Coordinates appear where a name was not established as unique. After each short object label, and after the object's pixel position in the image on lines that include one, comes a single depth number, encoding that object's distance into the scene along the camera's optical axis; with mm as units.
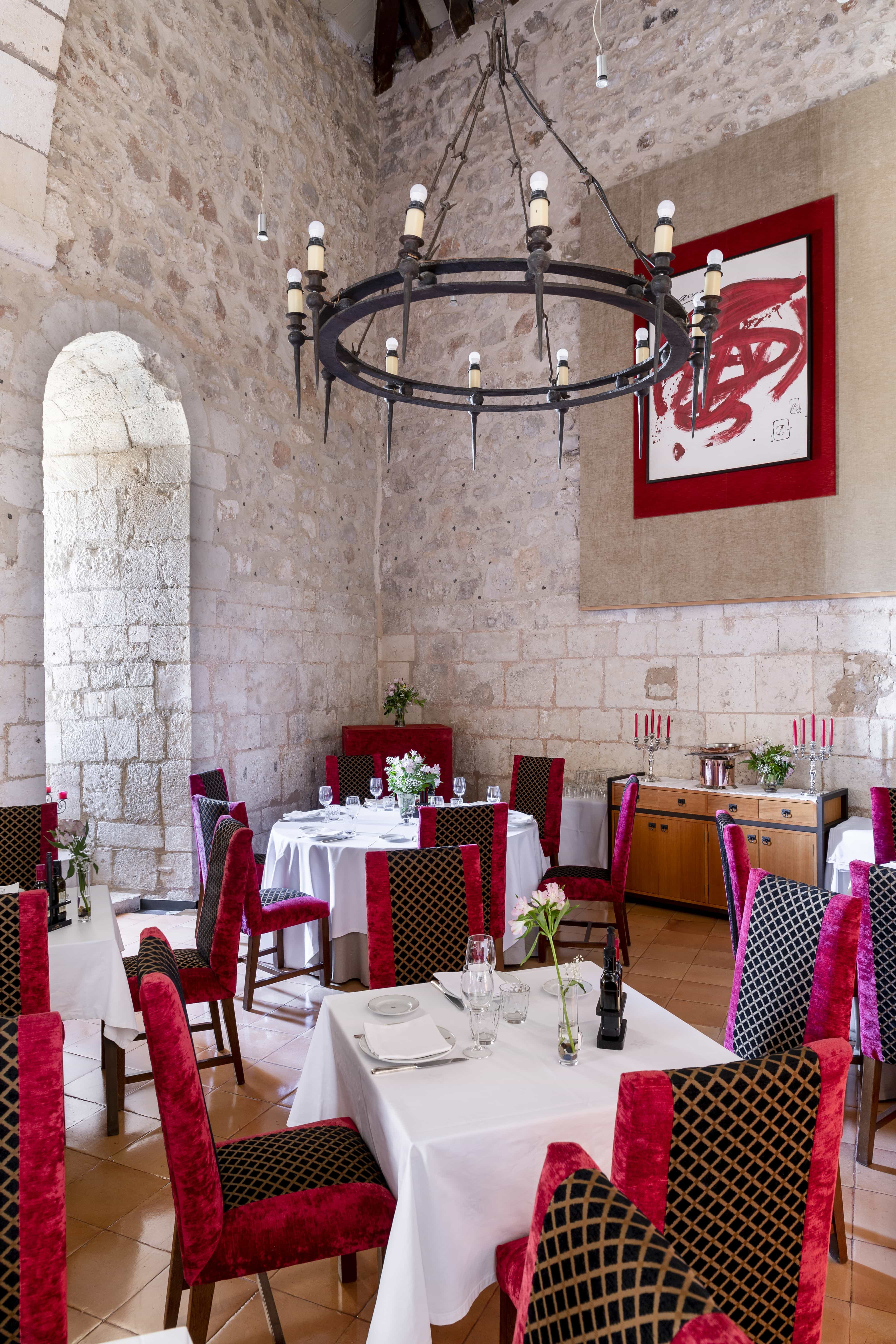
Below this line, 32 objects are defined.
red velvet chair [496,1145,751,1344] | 709
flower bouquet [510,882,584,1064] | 1866
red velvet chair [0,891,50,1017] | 2139
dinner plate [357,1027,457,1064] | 1826
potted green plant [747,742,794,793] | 5223
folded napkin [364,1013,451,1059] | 1860
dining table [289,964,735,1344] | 1502
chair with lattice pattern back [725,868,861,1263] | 2072
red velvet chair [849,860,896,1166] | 2557
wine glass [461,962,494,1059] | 1888
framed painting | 5316
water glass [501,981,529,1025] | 2047
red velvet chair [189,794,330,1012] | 3775
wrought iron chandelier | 2166
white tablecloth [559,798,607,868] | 6047
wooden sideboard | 4965
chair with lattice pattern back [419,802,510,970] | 3414
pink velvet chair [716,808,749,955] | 2787
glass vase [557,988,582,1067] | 1837
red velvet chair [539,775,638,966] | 4227
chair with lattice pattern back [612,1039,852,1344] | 1187
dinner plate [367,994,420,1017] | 2104
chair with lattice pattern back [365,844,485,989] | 2561
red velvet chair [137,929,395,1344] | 1586
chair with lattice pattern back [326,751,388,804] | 5754
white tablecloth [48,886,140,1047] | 2699
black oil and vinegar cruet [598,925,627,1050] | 1909
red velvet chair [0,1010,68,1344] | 1205
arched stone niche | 5527
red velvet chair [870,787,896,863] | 3945
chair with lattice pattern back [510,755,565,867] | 5172
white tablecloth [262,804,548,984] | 3996
